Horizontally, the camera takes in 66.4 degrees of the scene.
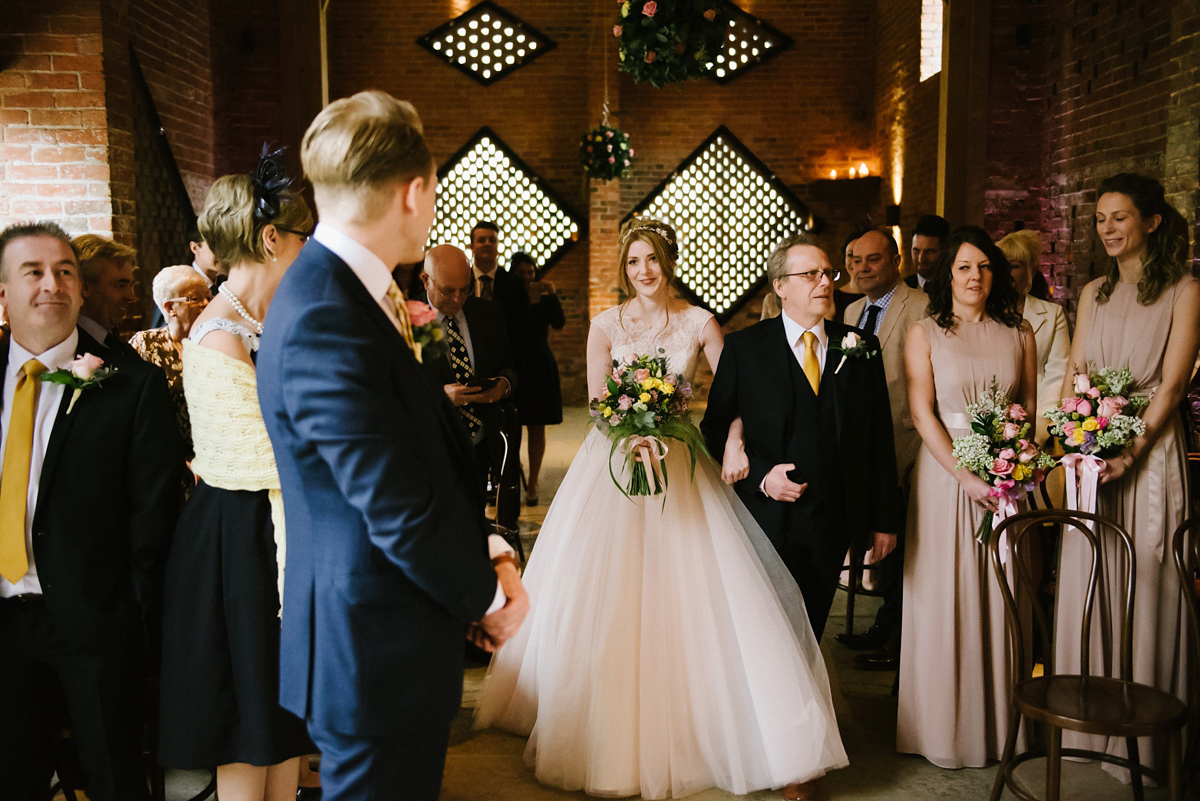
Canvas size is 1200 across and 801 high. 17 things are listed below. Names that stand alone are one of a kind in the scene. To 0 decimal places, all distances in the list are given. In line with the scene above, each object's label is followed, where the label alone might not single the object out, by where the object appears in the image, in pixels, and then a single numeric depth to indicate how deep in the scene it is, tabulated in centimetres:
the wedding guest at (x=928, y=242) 450
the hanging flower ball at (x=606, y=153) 970
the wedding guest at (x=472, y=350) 388
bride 264
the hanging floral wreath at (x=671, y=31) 381
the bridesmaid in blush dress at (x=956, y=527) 285
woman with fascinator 200
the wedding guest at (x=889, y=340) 376
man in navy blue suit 138
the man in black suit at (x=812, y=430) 277
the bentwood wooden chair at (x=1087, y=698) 215
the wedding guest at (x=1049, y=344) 398
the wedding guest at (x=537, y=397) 625
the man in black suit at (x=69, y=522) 204
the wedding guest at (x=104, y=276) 281
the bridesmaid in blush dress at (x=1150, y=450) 281
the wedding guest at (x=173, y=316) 286
